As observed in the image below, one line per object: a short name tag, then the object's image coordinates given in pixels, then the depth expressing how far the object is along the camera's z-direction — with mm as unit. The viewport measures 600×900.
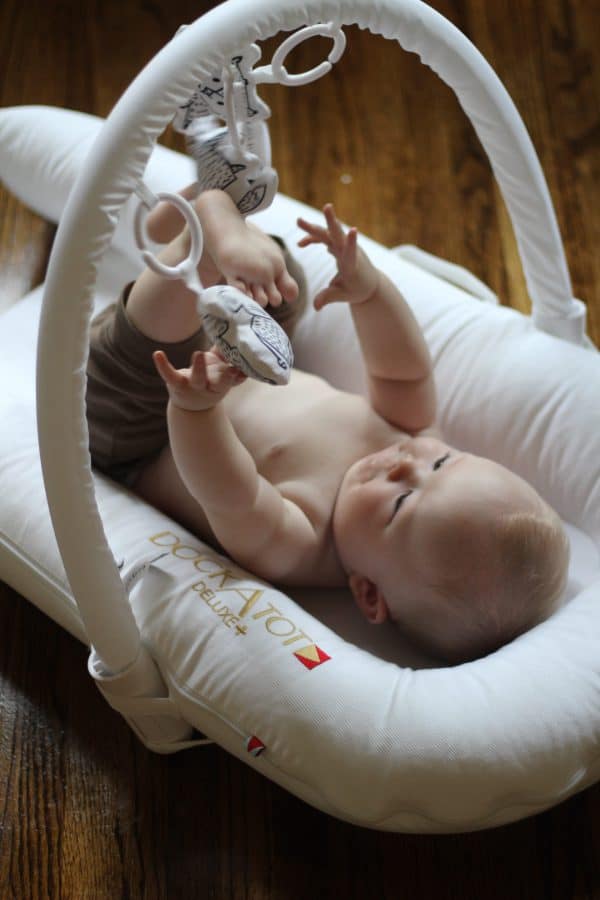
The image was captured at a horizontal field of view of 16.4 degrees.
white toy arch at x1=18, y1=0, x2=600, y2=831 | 1182
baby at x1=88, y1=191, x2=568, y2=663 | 1337
